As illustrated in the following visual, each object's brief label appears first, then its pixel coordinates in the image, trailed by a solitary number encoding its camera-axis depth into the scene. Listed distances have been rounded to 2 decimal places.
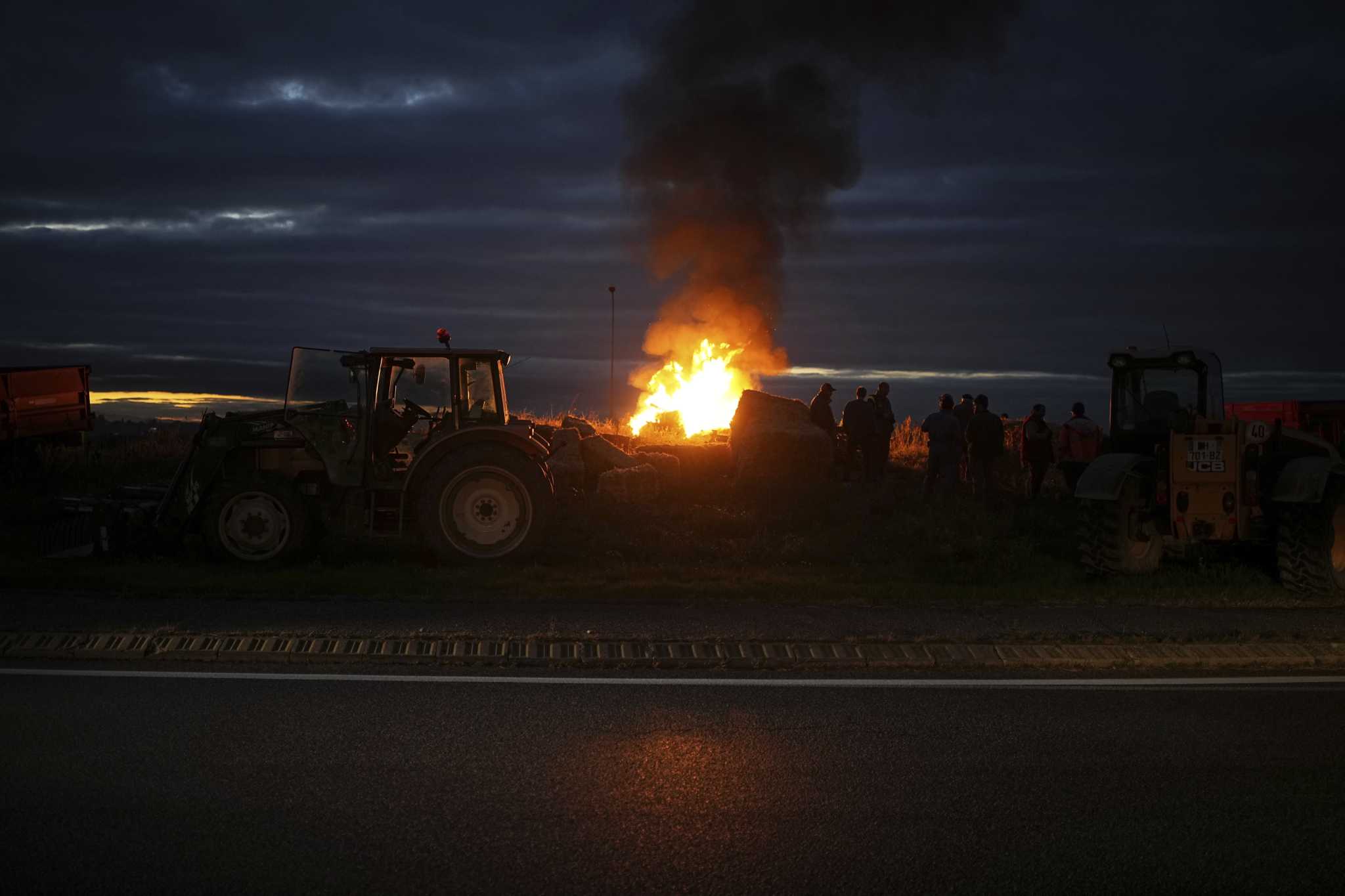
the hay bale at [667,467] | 19.84
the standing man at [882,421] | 21.89
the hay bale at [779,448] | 21.28
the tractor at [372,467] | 13.28
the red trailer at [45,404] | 22.94
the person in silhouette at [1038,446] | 20.23
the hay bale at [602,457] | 19.98
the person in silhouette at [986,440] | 19.75
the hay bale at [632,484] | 18.83
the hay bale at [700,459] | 21.14
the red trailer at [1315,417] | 19.41
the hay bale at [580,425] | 23.77
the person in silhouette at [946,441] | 19.33
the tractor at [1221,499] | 12.44
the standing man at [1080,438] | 19.97
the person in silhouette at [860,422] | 21.39
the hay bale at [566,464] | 19.09
